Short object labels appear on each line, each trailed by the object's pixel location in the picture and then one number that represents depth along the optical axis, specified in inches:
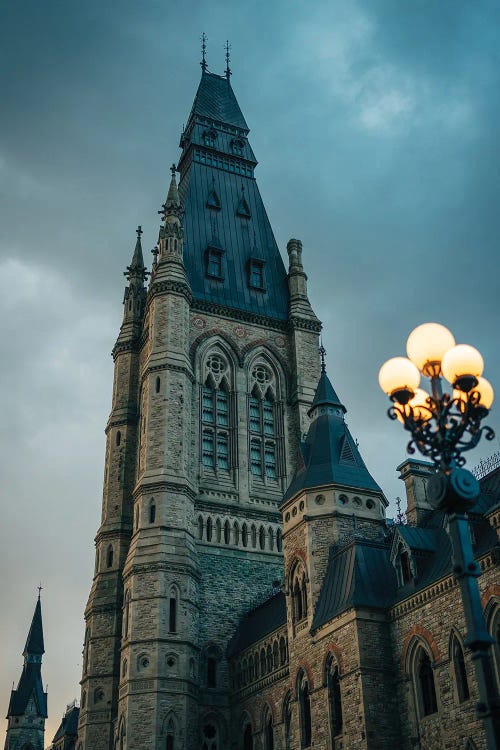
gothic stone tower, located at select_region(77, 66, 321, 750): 1531.7
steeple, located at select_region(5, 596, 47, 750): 3390.7
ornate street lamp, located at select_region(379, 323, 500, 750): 466.3
